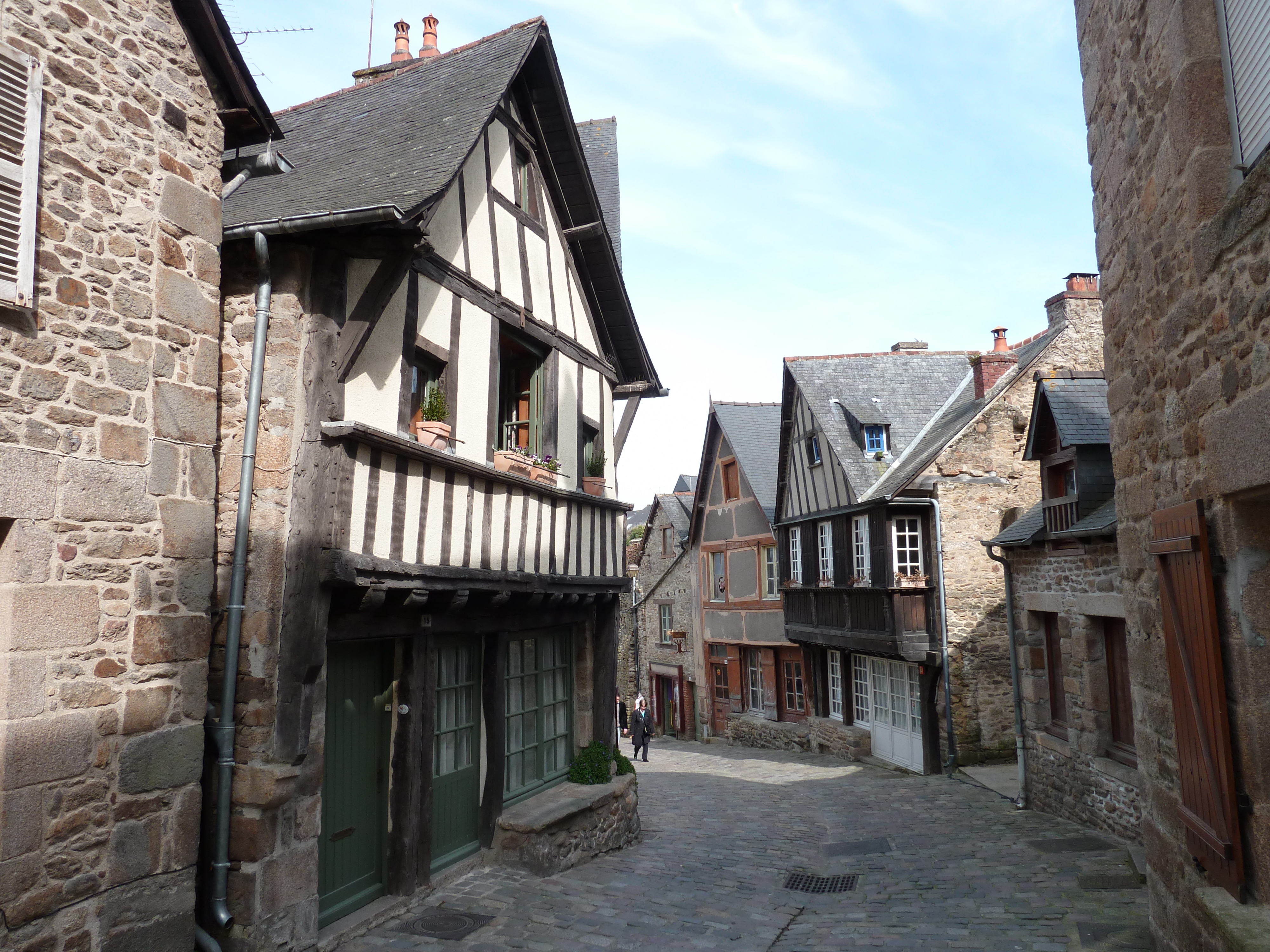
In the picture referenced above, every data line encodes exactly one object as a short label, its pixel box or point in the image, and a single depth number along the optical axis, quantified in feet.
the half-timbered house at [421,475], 16.58
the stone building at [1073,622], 27.78
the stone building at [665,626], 70.08
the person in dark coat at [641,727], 52.01
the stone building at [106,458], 12.58
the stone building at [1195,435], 11.58
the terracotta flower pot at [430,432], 19.99
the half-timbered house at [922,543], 44.50
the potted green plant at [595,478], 28.71
